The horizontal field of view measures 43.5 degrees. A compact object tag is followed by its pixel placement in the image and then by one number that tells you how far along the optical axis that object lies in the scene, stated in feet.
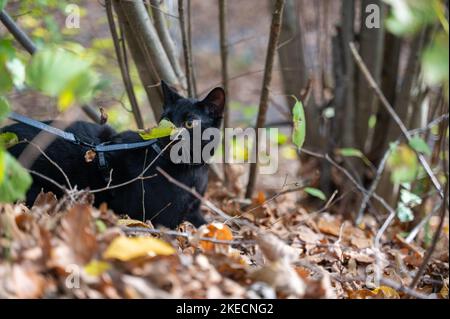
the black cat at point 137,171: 10.90
